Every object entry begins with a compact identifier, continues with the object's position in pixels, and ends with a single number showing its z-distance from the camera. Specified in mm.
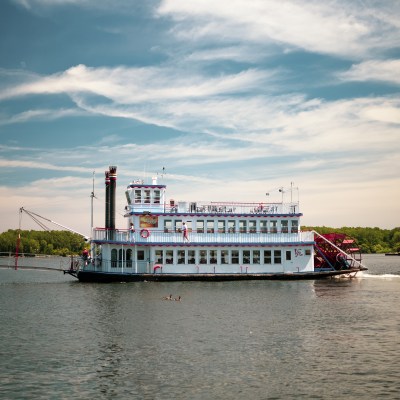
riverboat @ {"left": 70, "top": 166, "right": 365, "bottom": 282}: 49750
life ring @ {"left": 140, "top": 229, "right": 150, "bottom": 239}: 49688
